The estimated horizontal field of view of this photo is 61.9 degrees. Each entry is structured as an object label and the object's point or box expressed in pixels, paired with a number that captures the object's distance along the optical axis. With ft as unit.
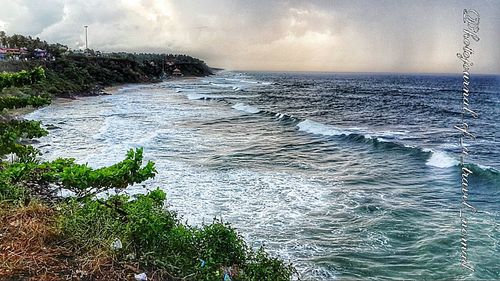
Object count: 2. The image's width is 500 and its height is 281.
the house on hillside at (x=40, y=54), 260.21
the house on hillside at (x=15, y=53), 215.92
